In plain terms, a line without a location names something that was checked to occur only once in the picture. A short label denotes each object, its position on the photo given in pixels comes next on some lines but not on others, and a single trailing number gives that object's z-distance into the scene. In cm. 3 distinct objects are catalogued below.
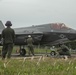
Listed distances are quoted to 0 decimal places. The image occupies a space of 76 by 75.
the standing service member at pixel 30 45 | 2239
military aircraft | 2934
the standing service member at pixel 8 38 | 1309
